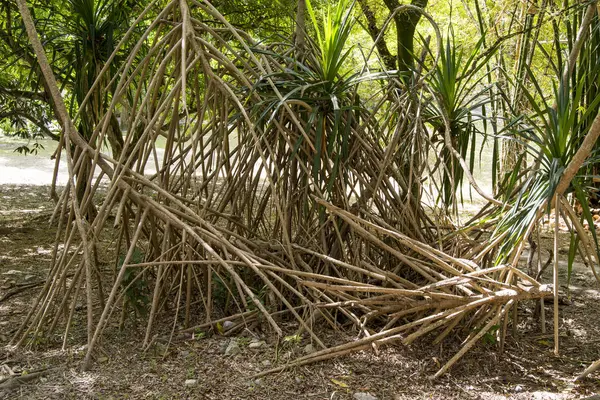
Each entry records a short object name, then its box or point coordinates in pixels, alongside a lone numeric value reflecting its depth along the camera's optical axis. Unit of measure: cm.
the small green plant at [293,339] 263
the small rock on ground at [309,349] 268
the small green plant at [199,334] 286
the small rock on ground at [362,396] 239
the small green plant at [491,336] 285
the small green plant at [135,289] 289
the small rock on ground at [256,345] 274
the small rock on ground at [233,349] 270
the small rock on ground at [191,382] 245
